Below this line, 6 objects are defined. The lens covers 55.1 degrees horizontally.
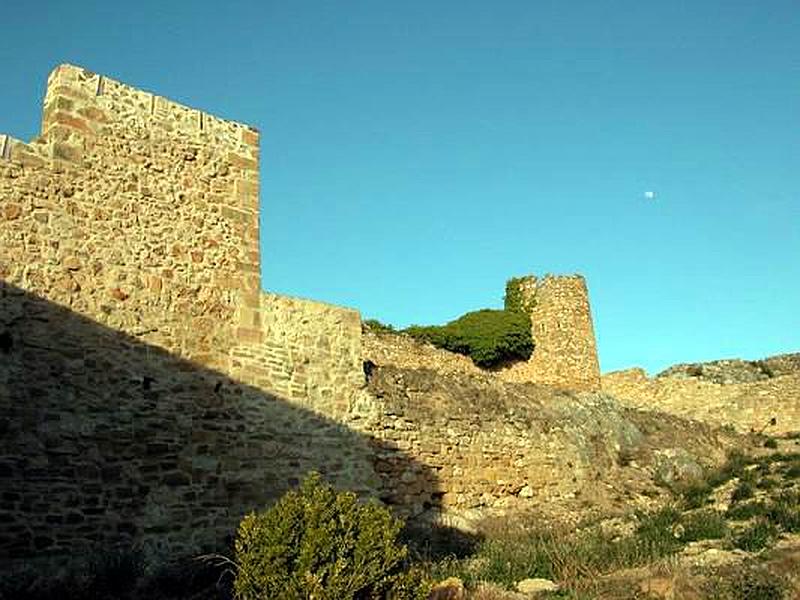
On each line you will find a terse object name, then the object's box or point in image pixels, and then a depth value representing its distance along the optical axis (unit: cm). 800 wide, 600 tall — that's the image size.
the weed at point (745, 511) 1236
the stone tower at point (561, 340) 3062
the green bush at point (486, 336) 2886
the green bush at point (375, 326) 2513
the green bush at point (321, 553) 634
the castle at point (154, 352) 1003
